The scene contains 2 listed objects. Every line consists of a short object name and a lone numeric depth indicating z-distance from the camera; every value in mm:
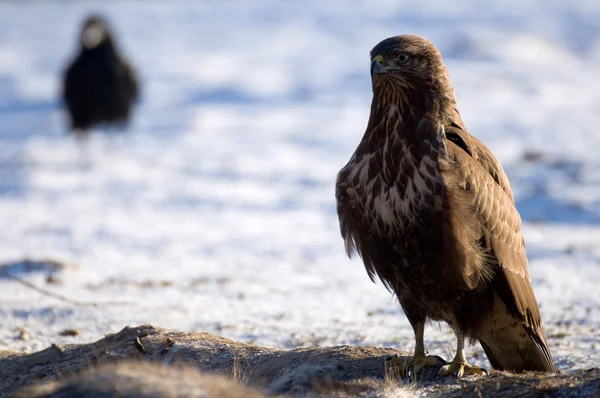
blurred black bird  27266
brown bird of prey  7543
